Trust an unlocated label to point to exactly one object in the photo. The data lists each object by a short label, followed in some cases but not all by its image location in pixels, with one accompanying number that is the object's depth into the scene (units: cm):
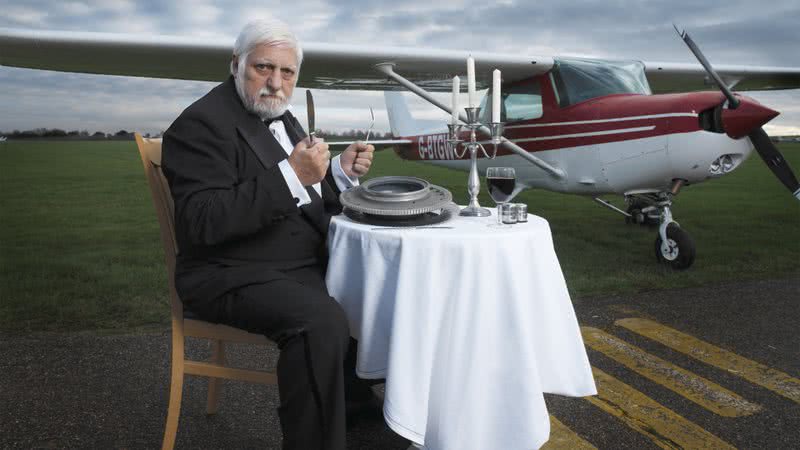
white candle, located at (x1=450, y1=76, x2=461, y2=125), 248
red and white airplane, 517
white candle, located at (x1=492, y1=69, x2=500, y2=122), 231
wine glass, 237
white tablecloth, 180
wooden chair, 203
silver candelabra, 241
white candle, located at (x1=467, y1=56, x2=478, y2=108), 237
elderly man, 175
